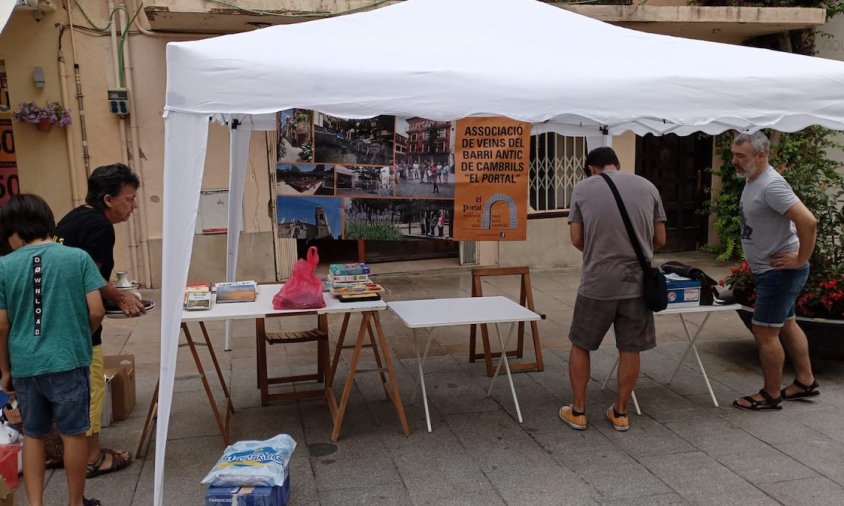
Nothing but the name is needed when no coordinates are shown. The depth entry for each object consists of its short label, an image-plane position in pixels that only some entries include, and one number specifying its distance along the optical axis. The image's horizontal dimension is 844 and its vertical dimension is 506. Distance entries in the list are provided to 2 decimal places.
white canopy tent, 3.04
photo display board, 4.40
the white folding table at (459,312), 3.97
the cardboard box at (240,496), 2.85
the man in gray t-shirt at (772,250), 3.80
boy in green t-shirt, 2.68
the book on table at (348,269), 4.12
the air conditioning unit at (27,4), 6.97
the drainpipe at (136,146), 7.63
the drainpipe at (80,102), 7.50
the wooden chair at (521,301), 4.84
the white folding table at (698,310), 4.16
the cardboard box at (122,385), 4.00
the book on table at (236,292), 3.91
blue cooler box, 4.24
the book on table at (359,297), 3.81
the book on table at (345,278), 4.06
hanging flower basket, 7.25
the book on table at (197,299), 3.69
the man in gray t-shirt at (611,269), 3.68
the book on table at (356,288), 3.92
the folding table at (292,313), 3.59
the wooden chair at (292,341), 4.27
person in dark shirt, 3.13
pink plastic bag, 3.67
